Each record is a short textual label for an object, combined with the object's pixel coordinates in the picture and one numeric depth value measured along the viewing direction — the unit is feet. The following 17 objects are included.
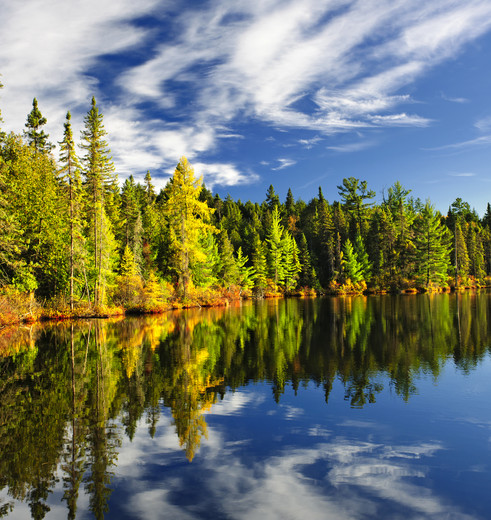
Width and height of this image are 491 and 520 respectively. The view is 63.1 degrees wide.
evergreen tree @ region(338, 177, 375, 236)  307.17
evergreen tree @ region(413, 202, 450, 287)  238.27
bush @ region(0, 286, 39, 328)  89.30
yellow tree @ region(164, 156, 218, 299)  137.39
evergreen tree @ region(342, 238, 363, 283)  251.39
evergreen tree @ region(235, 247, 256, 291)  218.18
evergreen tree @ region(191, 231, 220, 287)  154.40
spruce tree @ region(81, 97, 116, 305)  119.55
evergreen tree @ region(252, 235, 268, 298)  236.22
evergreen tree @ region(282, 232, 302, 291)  255.91
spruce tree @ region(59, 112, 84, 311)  106.93
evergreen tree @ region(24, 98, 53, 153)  167.02
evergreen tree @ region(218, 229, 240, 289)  193.26
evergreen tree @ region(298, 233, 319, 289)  264.31
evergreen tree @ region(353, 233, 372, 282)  259.39
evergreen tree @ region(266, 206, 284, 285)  247.91
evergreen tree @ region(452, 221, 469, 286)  264.31
